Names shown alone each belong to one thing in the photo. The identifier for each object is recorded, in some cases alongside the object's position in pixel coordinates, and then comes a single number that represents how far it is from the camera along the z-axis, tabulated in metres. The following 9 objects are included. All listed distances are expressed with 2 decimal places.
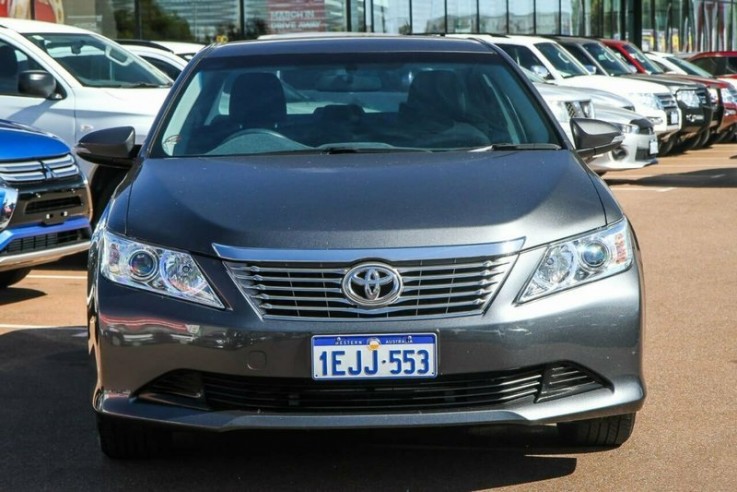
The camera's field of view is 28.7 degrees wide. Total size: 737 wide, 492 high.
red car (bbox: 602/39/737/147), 23.64
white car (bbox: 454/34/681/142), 19.08
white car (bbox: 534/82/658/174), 16.03
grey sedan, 4.41
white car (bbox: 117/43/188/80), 15.02
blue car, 8.45
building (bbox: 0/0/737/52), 26.08
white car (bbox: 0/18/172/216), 10.61
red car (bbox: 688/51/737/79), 30.56
